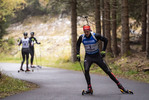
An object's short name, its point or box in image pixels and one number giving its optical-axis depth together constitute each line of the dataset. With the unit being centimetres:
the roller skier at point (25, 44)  2451
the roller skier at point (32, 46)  2833
